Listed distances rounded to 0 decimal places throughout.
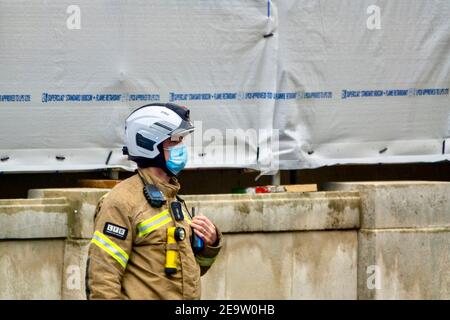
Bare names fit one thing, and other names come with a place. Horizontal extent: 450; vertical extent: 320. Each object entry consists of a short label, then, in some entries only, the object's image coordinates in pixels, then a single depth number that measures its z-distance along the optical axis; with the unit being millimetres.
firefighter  9369
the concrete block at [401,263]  15711
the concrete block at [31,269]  14379
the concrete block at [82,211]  14514
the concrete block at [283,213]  15092
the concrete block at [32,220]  14326
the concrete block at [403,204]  15684
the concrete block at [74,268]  14514
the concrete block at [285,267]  15254
